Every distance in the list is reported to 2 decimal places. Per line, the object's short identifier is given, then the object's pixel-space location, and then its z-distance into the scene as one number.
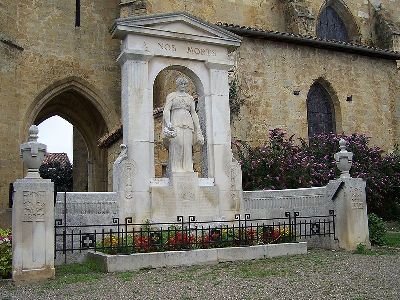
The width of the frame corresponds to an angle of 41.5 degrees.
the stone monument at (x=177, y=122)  10.05
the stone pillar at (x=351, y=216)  9.96
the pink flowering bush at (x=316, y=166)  14.59
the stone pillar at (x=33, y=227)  7.38
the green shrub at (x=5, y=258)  7.57
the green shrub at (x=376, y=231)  10.95
